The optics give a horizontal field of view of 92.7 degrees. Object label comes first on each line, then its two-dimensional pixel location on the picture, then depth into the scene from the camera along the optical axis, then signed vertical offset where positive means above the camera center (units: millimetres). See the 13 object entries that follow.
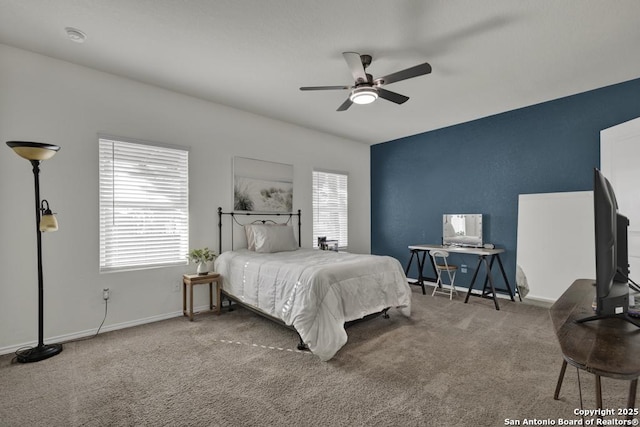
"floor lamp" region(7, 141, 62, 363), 2641 -80
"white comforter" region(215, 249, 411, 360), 2699 -744
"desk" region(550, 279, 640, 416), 924 -470
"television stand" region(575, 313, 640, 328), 1309 -449
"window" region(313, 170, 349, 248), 5618 +168
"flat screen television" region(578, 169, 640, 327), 1234 -175
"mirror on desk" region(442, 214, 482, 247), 4965 -253
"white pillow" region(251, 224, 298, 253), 4258 -320
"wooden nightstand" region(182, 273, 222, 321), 3689 -818
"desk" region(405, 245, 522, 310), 4320 -705
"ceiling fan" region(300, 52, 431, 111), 2613 +1250
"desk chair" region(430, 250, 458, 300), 4636 -834
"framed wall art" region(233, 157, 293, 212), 4516 +480
